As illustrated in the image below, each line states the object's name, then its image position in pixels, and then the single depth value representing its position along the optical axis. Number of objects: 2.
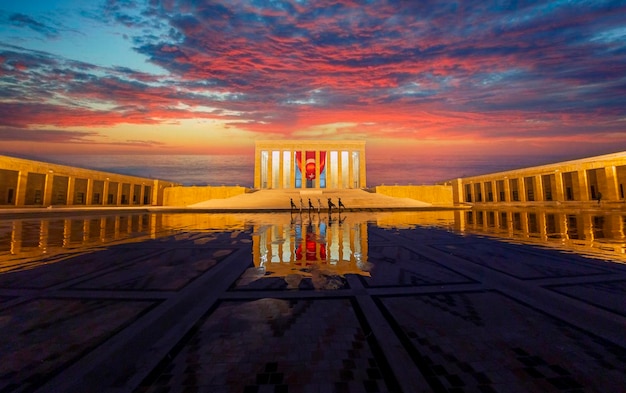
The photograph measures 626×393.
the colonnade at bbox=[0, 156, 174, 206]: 33.94
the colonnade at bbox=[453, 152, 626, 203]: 36.09
